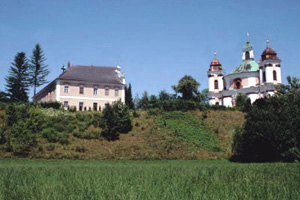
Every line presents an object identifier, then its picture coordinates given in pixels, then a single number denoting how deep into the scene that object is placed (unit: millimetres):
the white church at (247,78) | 70062
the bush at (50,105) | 44906
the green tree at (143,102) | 86312
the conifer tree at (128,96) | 73725
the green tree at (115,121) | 33844
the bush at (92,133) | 32750
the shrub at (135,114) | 40394
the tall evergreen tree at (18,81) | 66688
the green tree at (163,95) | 98812
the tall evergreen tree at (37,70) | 67938
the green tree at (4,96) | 66250
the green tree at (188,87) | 75938
